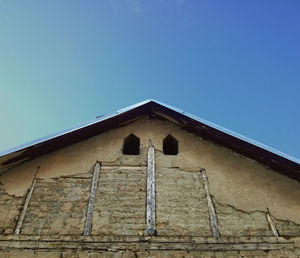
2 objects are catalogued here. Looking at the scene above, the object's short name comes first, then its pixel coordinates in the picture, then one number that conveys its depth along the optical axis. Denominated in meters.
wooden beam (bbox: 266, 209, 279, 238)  4.36
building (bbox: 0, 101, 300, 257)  4.14
